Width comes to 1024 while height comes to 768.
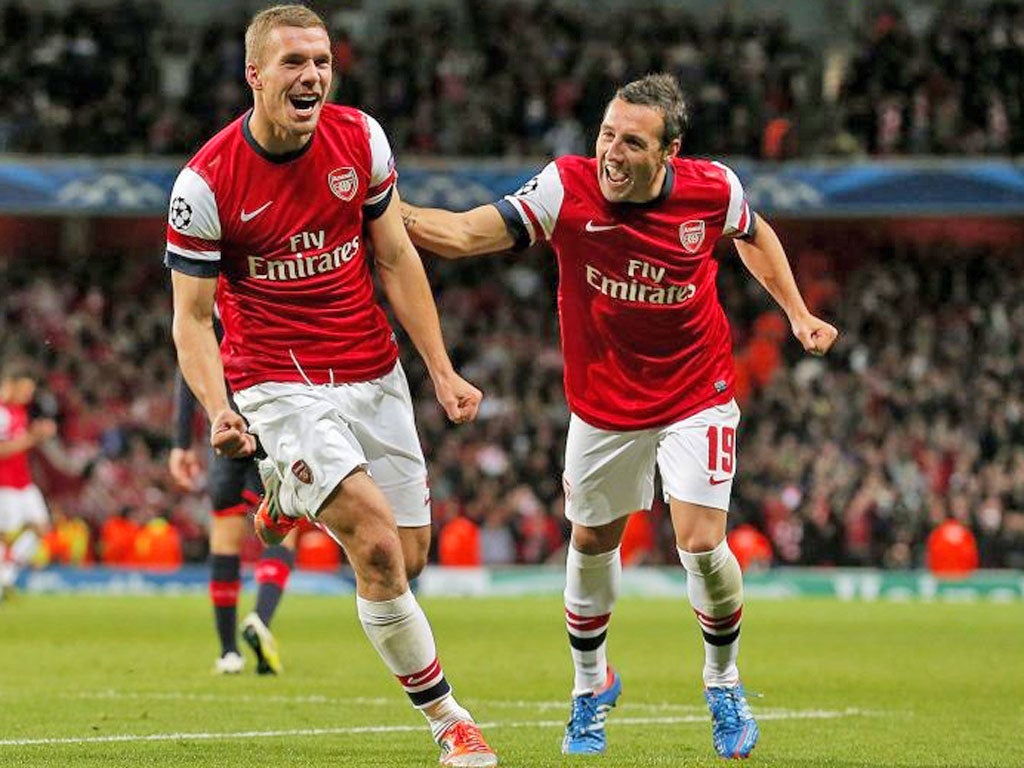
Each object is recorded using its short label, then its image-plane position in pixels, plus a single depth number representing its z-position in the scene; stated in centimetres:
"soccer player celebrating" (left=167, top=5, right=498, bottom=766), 728
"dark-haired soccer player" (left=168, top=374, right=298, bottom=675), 1209
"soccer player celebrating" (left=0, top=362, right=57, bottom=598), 1984
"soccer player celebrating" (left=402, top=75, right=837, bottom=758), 814
